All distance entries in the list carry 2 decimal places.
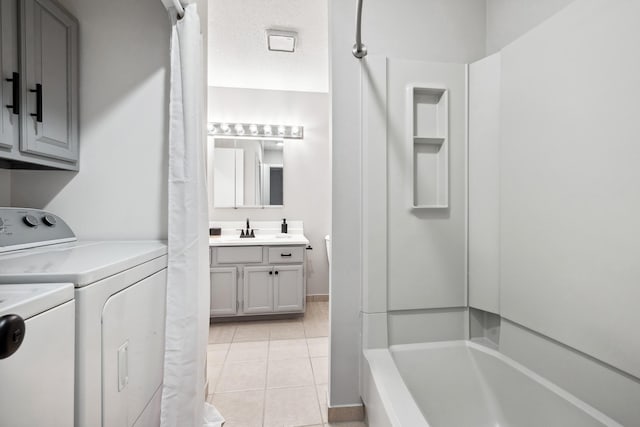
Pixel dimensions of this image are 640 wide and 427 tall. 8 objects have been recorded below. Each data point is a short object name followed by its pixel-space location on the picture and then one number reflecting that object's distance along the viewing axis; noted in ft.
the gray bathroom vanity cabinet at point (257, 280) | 8.80
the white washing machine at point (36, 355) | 1.65
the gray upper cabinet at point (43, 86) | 3.40
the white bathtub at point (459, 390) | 3.54
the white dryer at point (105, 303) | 2.31
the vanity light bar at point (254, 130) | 10.39
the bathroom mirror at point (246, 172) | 10.47
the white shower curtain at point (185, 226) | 3.76
